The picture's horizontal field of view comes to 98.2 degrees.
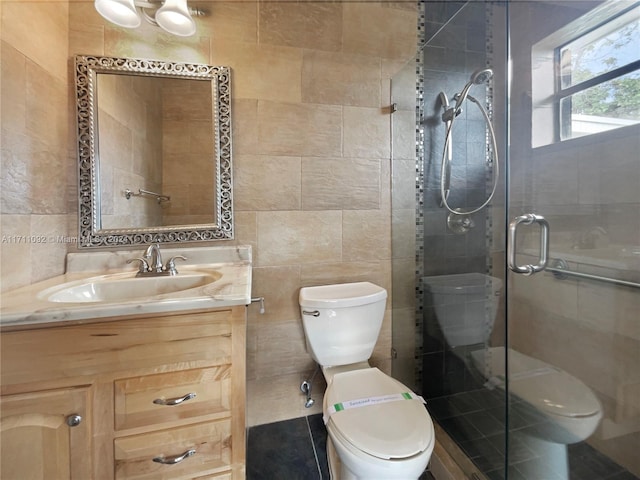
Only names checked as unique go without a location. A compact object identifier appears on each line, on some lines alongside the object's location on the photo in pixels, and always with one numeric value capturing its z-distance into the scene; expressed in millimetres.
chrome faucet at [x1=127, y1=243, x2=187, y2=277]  1175
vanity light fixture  1118
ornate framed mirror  1237
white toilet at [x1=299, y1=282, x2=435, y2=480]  868
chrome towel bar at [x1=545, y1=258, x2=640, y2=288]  1248
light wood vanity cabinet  729
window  1179
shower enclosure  1154
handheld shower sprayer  1409
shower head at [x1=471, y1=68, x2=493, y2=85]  1407
